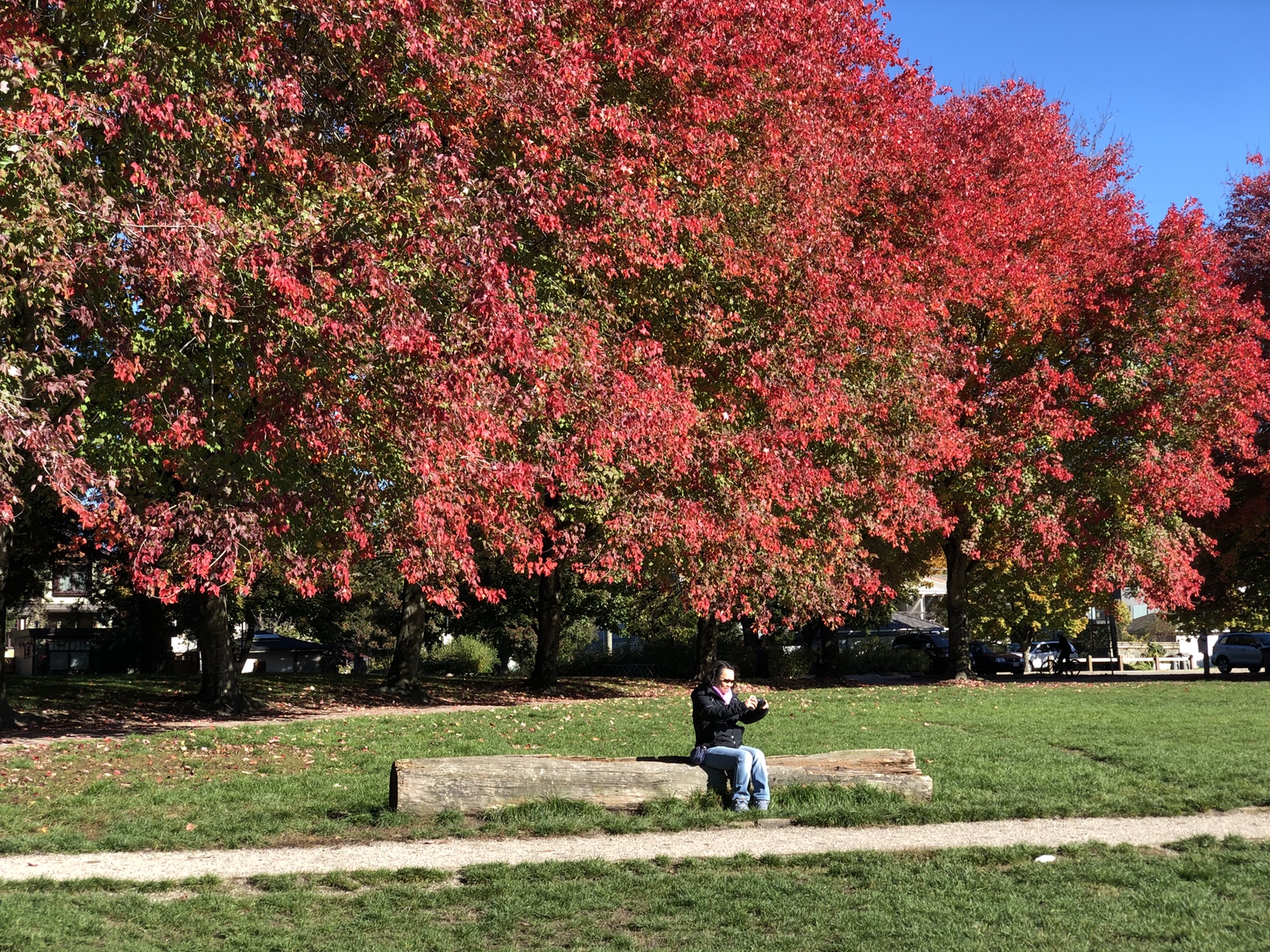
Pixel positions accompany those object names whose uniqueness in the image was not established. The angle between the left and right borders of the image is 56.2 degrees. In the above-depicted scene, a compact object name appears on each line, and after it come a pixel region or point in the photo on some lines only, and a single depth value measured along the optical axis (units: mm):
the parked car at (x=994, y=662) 42938
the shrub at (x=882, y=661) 41656
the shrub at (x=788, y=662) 39094
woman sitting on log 9680
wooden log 9297
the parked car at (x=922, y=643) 45188
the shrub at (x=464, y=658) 44844
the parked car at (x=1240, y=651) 44188
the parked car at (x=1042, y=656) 47969
